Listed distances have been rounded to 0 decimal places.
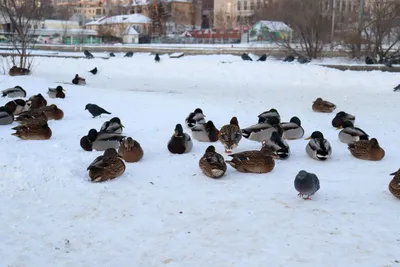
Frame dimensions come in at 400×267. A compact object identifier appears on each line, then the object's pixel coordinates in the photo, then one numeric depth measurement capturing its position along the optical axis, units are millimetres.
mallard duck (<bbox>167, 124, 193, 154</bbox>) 8250
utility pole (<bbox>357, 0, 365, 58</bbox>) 28031
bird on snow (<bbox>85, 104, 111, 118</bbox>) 11461
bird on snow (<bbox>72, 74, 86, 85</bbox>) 19453
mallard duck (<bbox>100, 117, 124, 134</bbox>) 9344
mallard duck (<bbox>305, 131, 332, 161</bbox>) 7859
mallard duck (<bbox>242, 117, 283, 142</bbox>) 9078
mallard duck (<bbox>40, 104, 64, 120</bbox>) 11086
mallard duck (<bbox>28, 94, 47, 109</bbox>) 12258
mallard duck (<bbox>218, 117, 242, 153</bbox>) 8336
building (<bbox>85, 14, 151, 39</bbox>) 75500
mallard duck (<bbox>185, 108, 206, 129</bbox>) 10586
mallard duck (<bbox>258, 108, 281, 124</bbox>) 10330
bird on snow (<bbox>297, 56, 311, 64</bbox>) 25572
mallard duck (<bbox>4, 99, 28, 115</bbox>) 11570
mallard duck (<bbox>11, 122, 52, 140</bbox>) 8891
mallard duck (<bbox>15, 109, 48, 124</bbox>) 10059
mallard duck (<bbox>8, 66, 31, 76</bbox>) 18772
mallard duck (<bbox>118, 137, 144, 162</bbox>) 7652
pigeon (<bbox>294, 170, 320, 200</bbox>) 5777
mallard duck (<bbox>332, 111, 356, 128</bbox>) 10914
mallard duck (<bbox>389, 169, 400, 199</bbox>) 5945
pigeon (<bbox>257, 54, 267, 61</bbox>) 28588
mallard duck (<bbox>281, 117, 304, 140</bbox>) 9562
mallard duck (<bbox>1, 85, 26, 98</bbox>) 13884
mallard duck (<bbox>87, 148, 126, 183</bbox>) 6551
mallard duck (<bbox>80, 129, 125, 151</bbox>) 8250
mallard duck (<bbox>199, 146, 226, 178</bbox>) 6734
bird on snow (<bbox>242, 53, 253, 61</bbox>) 28223
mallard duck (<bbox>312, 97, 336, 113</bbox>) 13250
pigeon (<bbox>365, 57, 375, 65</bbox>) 25031
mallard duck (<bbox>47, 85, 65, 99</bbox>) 14492
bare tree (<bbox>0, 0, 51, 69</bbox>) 19969
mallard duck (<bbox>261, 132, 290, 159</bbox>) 7918
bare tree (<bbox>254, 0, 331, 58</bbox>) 29594
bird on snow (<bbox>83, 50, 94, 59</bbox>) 30688
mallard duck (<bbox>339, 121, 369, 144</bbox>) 8938
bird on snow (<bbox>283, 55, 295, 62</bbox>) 27175
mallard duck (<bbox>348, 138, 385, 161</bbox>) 7980
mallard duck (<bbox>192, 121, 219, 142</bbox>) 9227
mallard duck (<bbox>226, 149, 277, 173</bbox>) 7090
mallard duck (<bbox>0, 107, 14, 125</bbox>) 10281
